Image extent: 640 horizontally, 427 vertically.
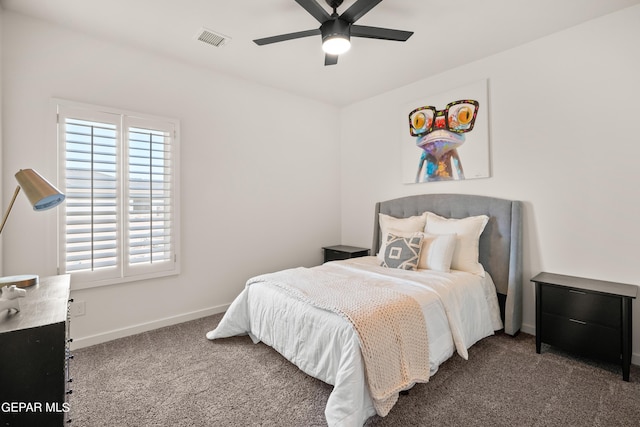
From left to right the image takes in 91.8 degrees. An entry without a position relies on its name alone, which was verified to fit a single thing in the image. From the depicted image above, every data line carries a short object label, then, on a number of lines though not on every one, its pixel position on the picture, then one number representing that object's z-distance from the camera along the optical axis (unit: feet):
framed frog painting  10.25
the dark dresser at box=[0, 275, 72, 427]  3.34
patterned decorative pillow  9.41
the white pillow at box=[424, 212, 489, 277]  9.32
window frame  8.14
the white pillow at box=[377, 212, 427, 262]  10.76
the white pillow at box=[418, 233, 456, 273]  9.15
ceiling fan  6.70
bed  5.48
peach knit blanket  5.49
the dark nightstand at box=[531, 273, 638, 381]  6.89
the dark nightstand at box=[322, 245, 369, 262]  12.87
